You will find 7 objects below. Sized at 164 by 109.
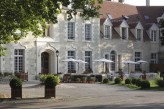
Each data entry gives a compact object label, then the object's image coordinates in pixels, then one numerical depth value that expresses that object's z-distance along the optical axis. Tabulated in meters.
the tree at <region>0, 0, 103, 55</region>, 16.28
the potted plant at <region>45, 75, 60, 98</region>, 19.03
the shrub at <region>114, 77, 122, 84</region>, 29.94
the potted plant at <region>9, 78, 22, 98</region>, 18.69
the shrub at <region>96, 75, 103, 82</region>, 33.35
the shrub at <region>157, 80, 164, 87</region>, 27.14
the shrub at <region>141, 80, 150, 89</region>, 26.71
